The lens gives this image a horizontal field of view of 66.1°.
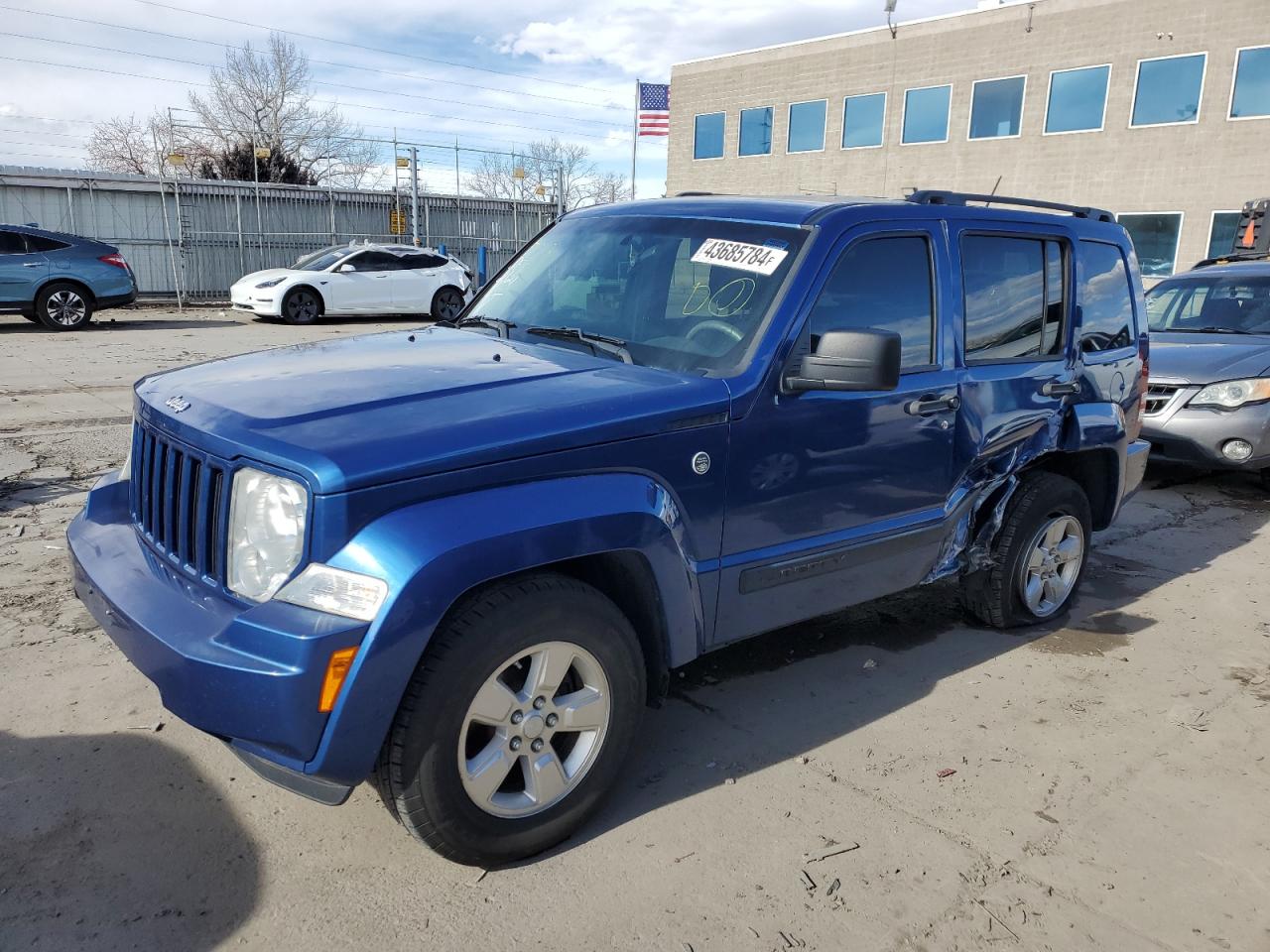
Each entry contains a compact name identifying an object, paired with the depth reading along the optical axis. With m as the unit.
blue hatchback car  15.26
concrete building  24.11
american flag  34.31
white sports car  18.06
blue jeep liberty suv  2.41
